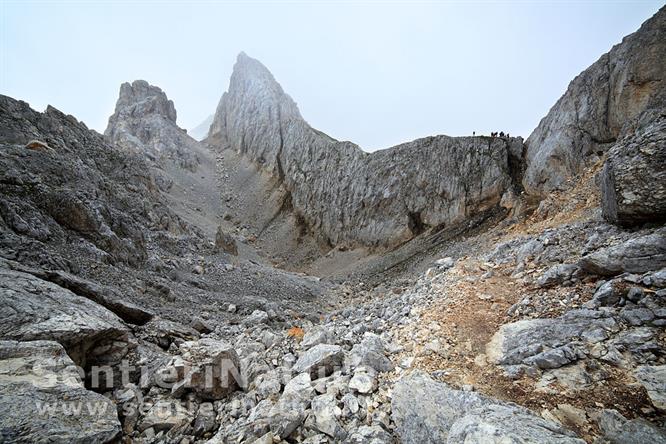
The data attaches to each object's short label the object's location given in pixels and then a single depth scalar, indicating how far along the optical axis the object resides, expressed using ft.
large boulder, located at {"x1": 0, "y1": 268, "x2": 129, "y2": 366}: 21.36
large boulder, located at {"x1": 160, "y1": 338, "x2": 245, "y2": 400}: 22.74
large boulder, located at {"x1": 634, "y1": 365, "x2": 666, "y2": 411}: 12.59
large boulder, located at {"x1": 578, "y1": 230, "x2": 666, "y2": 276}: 19.42
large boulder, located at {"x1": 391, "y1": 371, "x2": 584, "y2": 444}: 11.17
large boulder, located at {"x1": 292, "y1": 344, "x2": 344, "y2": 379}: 22.21
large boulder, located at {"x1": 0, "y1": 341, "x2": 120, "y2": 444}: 14.70
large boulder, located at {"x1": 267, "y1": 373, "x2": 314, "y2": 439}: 17.08
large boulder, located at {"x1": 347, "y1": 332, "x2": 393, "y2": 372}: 20.92
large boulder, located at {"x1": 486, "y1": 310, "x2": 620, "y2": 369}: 16.57
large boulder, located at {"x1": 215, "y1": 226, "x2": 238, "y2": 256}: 92.68
